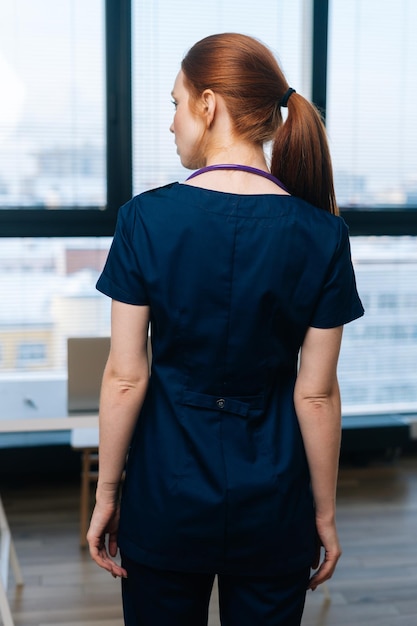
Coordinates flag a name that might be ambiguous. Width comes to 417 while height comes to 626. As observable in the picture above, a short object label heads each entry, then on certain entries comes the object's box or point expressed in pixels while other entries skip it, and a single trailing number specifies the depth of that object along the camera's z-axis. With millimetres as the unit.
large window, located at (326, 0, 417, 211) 3984
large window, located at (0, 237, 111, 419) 3768
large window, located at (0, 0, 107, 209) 3631
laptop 2920
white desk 2664
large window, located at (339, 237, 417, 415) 4168
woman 1263
